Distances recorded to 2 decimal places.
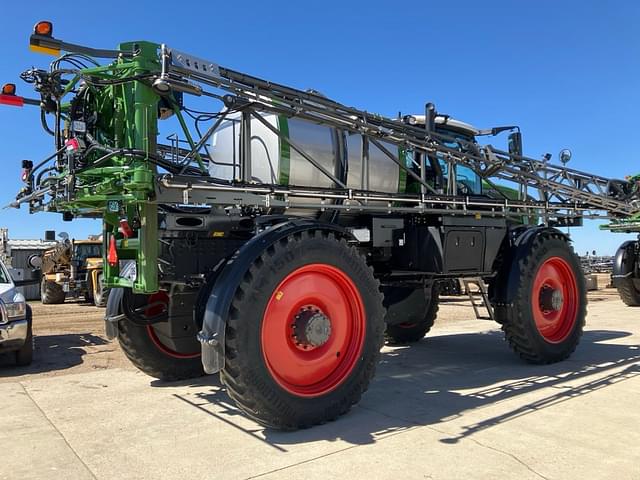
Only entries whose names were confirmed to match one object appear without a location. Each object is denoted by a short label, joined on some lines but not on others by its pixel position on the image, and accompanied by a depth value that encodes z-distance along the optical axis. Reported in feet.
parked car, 23.94
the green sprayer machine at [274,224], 13.96
